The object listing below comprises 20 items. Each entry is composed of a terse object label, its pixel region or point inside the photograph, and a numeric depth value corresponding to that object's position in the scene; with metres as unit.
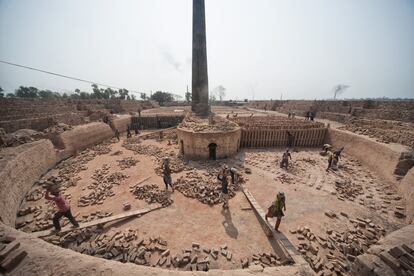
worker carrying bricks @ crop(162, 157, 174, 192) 8.48
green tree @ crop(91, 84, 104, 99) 51.83
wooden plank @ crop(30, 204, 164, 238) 6.00
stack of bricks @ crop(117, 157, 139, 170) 12.25
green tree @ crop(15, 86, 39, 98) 44.69
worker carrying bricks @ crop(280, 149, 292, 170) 11.49
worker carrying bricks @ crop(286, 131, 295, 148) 16.17
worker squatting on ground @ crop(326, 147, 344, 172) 11.42
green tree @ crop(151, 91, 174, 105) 63.25
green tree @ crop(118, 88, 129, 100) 62.63
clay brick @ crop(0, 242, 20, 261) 3.74
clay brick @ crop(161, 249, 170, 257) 5.52
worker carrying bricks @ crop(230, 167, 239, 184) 9.04
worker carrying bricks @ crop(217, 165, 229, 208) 7.40
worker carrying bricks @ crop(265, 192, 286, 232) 5.71
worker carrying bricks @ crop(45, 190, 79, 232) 5.52
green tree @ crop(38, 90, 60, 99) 59.44
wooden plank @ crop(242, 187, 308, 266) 5.11
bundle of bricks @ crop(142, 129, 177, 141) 20.00
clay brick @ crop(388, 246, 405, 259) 4.11
